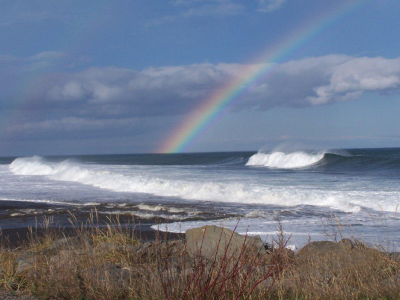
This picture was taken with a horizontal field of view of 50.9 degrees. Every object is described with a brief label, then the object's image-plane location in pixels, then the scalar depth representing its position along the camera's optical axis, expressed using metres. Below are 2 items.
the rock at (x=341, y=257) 6.42
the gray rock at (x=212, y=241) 7.13
